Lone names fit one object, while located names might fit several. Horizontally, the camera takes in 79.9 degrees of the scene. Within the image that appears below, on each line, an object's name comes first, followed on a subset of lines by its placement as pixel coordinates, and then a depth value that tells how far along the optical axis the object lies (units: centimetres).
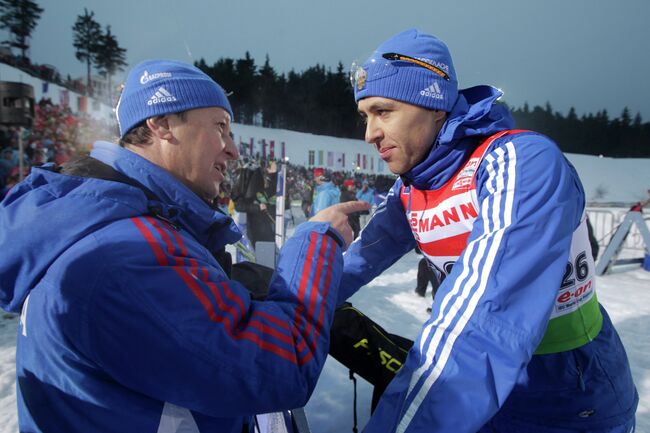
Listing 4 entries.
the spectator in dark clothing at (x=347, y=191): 1084
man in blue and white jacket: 86
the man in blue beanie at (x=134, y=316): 86
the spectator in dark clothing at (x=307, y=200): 1642
